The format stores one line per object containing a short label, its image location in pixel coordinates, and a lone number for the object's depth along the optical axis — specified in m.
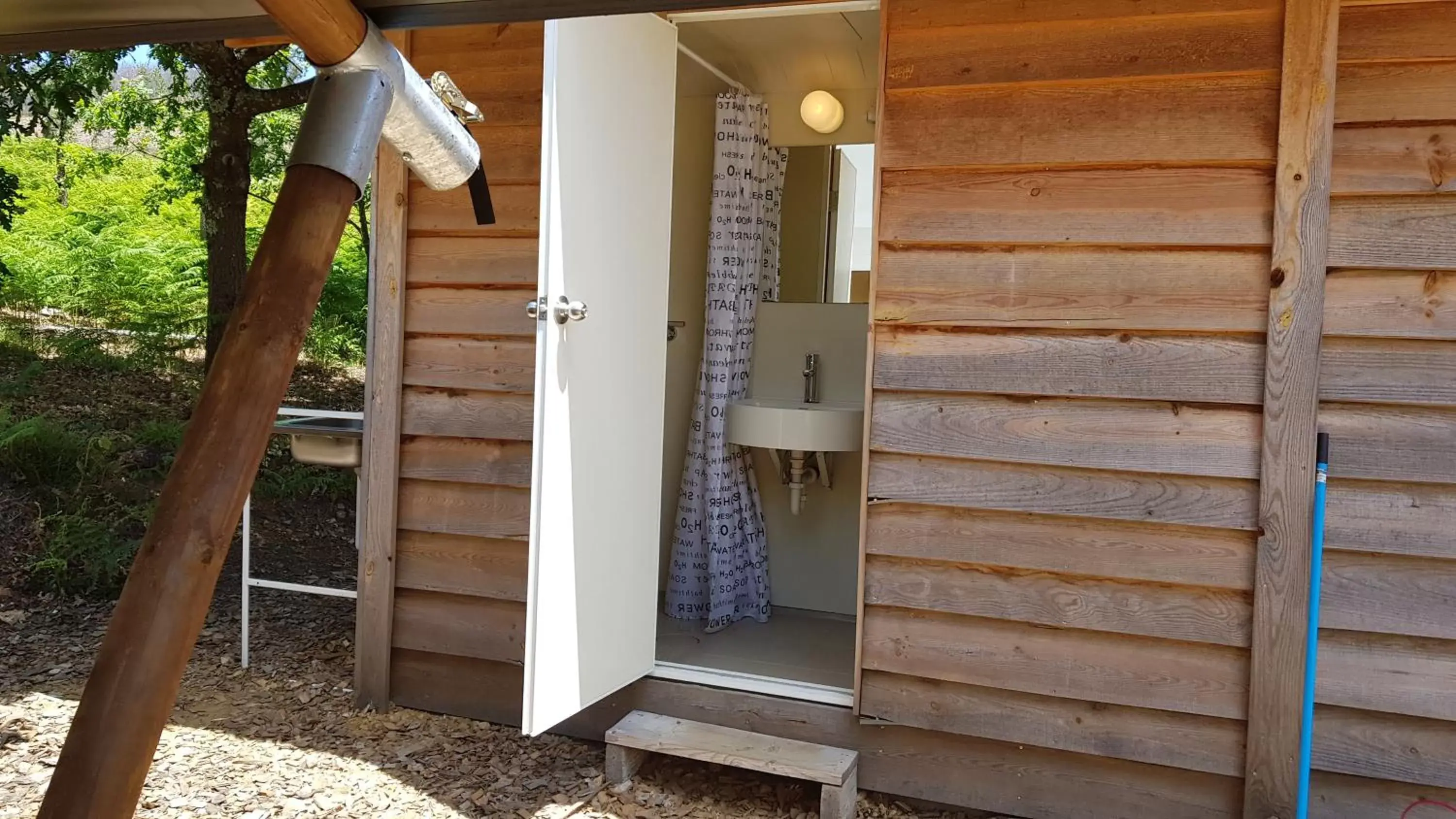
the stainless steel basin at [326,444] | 3.53
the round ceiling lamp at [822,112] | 4.19
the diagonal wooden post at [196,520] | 0.75
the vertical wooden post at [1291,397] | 2.54
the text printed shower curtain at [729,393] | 4.03
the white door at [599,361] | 2.69
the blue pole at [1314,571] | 2.39
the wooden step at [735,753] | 2.82
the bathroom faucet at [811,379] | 4.29
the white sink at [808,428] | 3.81
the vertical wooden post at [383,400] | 3.41
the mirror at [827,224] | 4.23
